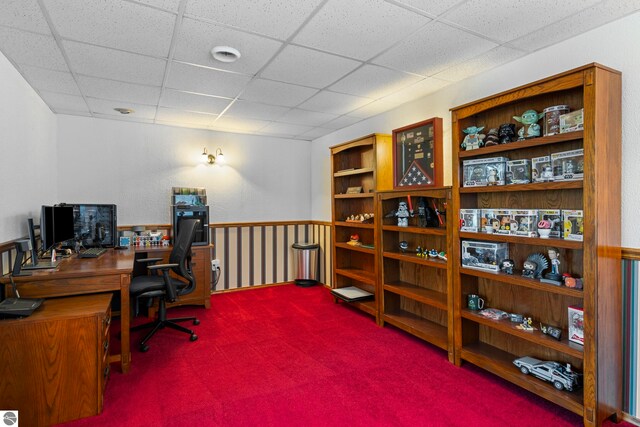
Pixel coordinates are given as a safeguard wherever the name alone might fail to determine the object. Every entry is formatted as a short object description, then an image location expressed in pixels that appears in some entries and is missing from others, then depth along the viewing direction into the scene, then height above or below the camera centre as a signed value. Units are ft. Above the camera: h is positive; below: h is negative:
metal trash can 18.63 -2.76
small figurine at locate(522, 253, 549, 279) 8.18 -1.36
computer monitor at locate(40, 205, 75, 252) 9.90 -0.28
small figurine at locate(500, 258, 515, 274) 8.62 -1.40
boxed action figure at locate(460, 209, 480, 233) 9.28 -0.26
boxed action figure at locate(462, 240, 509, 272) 8.91 -1.17
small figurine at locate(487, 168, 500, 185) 8.81 +0.84
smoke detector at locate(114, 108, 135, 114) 13.76 +4.21
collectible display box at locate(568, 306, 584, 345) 7.27 -2.46
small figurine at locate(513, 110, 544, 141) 8.18 +2.05
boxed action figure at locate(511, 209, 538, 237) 8.07 -0.28
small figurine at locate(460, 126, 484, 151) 9.30 +1.92
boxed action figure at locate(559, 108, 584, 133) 7.15 +1.85
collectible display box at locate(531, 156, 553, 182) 7.74 +0.92
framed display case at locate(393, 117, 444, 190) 10.67 +1.83
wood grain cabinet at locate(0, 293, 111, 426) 6.87 -3.05
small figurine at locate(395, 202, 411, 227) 11.99 -0.13
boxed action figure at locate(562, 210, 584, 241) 7.16 -0.32
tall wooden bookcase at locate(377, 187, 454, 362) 10.22 -2.24
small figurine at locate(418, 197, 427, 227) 11.31 -0.10
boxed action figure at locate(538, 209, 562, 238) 7.70 -0.25
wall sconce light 16.93 +2.82
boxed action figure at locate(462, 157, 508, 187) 8.82 +1.01
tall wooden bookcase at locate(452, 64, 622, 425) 6.74 -0.96
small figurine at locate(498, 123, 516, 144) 8.71 +1.94
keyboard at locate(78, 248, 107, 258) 11.41 -1.26
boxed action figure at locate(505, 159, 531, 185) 8.42 +0.94
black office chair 10.93 -2.25
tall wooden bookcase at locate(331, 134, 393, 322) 13.62 +0.46
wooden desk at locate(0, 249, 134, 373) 8.27 -1.66
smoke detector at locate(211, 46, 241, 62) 8.43 +4.02
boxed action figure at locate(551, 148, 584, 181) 7.25 +0.94
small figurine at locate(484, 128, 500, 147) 8.98 +1.86
